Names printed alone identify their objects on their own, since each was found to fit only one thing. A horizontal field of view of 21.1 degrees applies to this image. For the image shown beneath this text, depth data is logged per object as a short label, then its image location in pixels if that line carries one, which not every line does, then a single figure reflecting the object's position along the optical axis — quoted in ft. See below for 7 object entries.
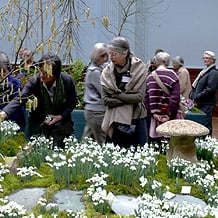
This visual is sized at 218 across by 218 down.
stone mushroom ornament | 18.43
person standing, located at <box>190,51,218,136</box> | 31.89
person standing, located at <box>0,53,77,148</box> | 20.98
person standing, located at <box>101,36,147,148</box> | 19.39
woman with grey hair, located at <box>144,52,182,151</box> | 22.27
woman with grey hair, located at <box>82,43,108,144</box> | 22.48
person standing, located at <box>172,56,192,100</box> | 36.47
